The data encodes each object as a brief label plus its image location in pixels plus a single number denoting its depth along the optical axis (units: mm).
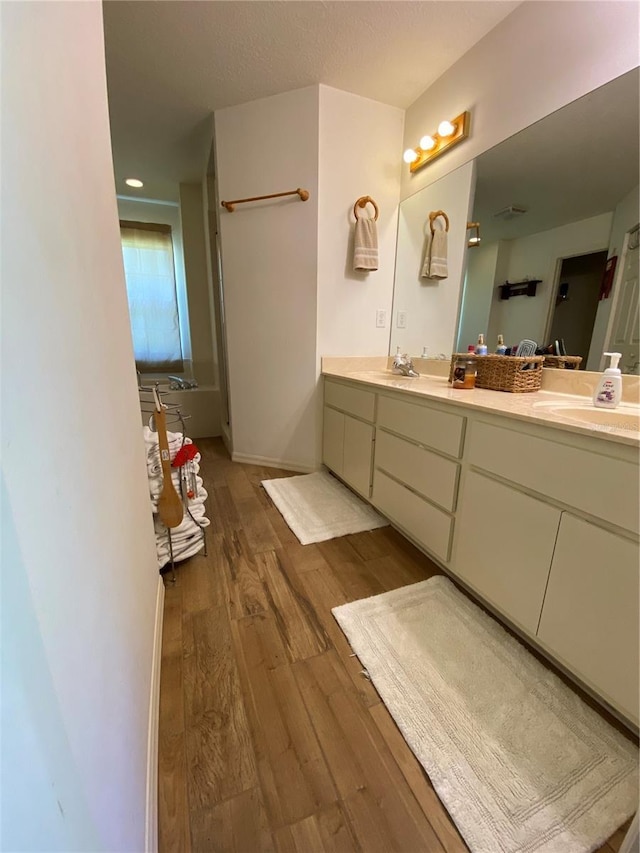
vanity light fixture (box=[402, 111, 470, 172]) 1892
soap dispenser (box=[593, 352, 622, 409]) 1232
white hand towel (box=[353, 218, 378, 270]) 2311
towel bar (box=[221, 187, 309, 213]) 2223
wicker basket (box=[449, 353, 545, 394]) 1525
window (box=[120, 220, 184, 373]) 3920
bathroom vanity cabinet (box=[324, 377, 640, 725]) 875
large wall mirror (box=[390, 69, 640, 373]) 1307
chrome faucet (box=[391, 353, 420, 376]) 2191
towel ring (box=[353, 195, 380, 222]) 2314
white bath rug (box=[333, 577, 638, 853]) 773
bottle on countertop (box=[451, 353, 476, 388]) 1646
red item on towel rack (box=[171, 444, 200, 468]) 1509
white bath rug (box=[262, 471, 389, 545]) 1925
